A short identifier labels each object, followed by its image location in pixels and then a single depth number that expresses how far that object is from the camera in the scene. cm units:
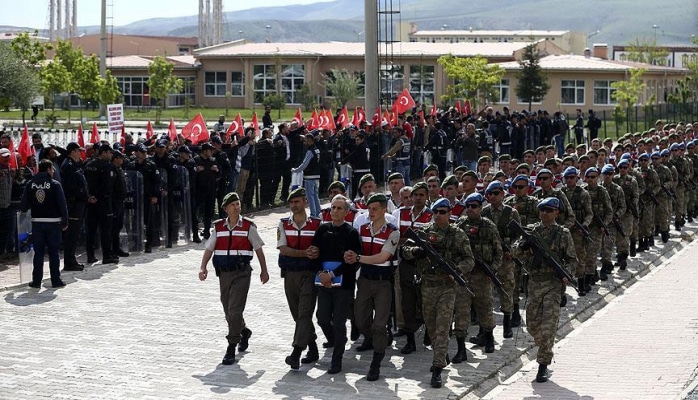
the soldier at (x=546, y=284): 1303
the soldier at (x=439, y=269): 1289
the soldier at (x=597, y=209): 1884
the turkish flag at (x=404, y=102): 3717
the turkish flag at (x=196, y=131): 2786
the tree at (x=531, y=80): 7312
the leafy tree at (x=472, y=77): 7100
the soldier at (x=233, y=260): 1357
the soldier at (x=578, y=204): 1792
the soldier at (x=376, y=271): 1286
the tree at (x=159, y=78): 7350
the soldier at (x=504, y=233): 1512
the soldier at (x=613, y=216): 1976
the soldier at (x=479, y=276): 1380
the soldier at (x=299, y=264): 1326
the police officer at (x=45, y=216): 1788
